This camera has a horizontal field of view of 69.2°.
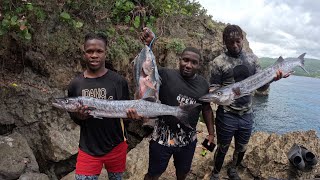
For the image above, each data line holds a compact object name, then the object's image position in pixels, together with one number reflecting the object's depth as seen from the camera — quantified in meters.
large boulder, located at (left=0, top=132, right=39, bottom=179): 4.04
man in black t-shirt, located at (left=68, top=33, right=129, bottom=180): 2.91
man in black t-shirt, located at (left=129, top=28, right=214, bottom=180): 3.18
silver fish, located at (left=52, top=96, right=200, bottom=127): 2.79
